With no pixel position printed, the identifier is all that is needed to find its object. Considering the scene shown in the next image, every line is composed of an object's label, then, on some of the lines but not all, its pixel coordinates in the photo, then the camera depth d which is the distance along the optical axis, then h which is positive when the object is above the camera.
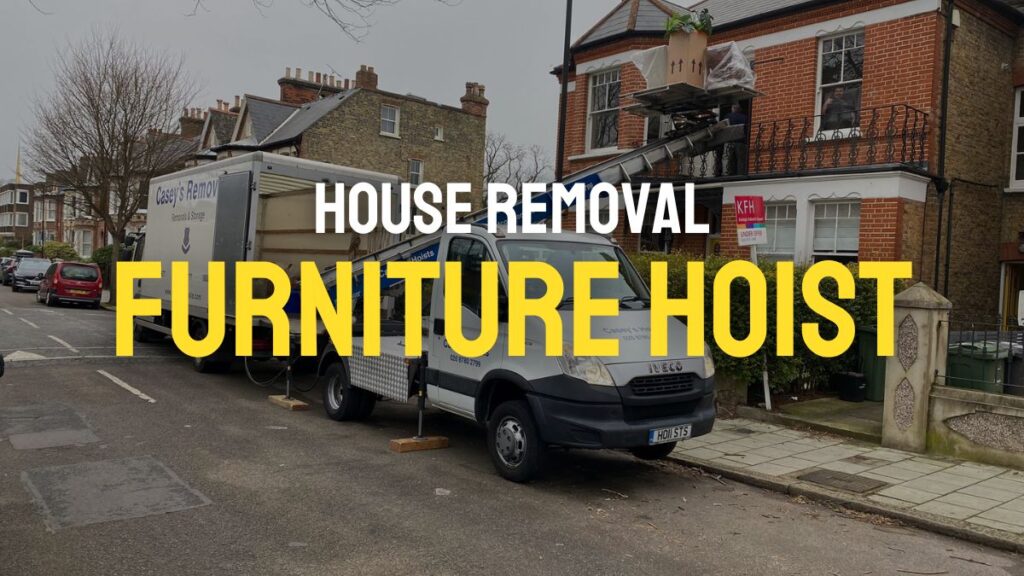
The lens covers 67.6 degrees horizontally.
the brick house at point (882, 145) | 12.88 +2.38
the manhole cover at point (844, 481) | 6.95 -1.93
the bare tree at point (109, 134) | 26.67 +4.07
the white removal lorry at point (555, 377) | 6.44 -1.04
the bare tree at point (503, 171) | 71.00 +8.58
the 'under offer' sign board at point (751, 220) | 10.05 +0.68
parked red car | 26.39 -1.33
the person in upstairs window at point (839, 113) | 13.94 +2.98
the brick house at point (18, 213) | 90.81 +3.80
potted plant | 13.93 +4.08
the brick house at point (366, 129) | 33.62 +6.11
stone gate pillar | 8.25 -0.93
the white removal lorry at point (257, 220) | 11.14 +0.50
